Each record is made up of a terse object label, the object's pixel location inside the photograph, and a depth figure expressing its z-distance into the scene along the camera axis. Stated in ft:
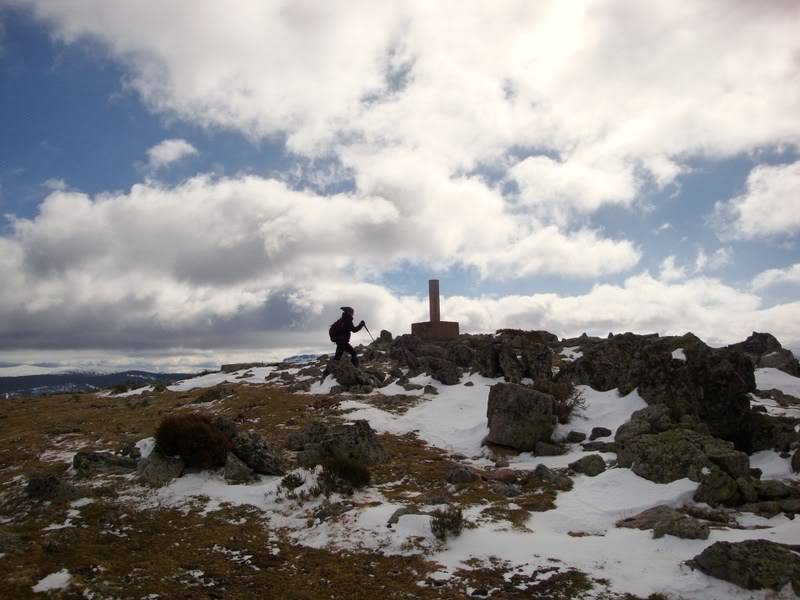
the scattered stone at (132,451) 42.42
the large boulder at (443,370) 73.20
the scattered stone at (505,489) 34.58
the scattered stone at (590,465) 37.70
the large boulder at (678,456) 32.83
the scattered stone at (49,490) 33.91
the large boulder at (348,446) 40.59
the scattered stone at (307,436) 46.70
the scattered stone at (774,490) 30.30
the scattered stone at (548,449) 43.78
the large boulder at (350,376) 79.00
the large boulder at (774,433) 38.01
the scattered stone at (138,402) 87.61
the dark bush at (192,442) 38.37
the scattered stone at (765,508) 28.37
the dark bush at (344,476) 33.91
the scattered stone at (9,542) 26.08
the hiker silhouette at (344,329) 83.51
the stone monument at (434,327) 128.26
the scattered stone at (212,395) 83.41
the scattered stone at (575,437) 46.44
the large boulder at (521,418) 45.91
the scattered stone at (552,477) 35.83
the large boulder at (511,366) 67.21
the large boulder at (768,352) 73.31
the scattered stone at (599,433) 46.09
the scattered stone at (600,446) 41.97
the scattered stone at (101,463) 39.93
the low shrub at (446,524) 26.43
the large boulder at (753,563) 19.57
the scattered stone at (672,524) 24.11
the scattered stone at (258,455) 39.75
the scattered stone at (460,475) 37.17
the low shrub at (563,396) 50.37
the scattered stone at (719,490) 30.37
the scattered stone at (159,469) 36.65
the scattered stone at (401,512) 28.19
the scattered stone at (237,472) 37.52
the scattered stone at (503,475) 38.07
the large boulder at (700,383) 42.11
